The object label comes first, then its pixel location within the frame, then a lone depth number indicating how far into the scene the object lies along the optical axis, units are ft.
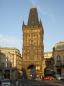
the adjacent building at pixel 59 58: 133.28
